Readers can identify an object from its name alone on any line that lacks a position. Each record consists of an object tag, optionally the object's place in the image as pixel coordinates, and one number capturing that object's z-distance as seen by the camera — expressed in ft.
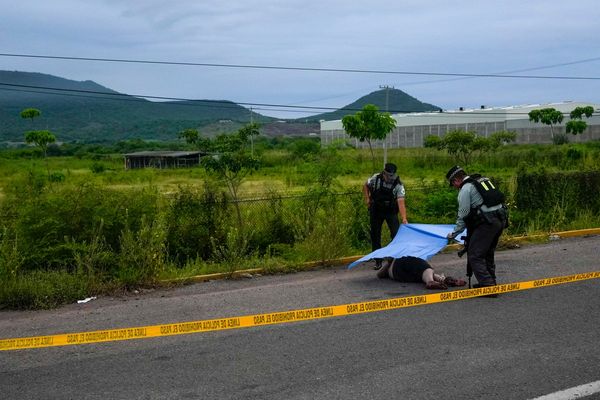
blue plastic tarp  27.50
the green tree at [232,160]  37.58
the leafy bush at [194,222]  34.45
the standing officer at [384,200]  30.58
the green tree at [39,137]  126.93
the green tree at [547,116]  245.24
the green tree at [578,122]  233.35
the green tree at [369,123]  143.33
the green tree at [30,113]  99.12
